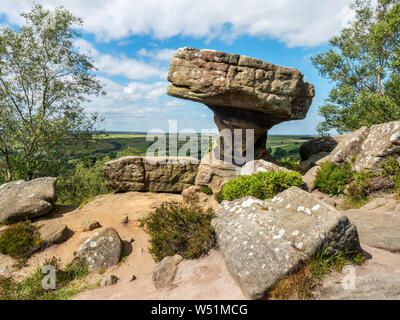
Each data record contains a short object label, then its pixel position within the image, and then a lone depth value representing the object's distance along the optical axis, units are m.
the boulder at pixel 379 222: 6.64
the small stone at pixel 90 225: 10.23
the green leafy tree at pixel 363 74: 16.49
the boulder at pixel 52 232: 9.43
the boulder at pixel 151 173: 16.28
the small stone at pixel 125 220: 10.73
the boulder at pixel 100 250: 8.31
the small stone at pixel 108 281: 7.18
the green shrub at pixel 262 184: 9.98
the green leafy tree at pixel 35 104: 16.61
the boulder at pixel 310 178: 12.25
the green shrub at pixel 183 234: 7.30
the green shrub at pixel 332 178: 11.20
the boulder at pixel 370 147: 10.10
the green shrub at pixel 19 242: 8.85
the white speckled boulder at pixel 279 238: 5.25
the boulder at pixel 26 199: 10.71
